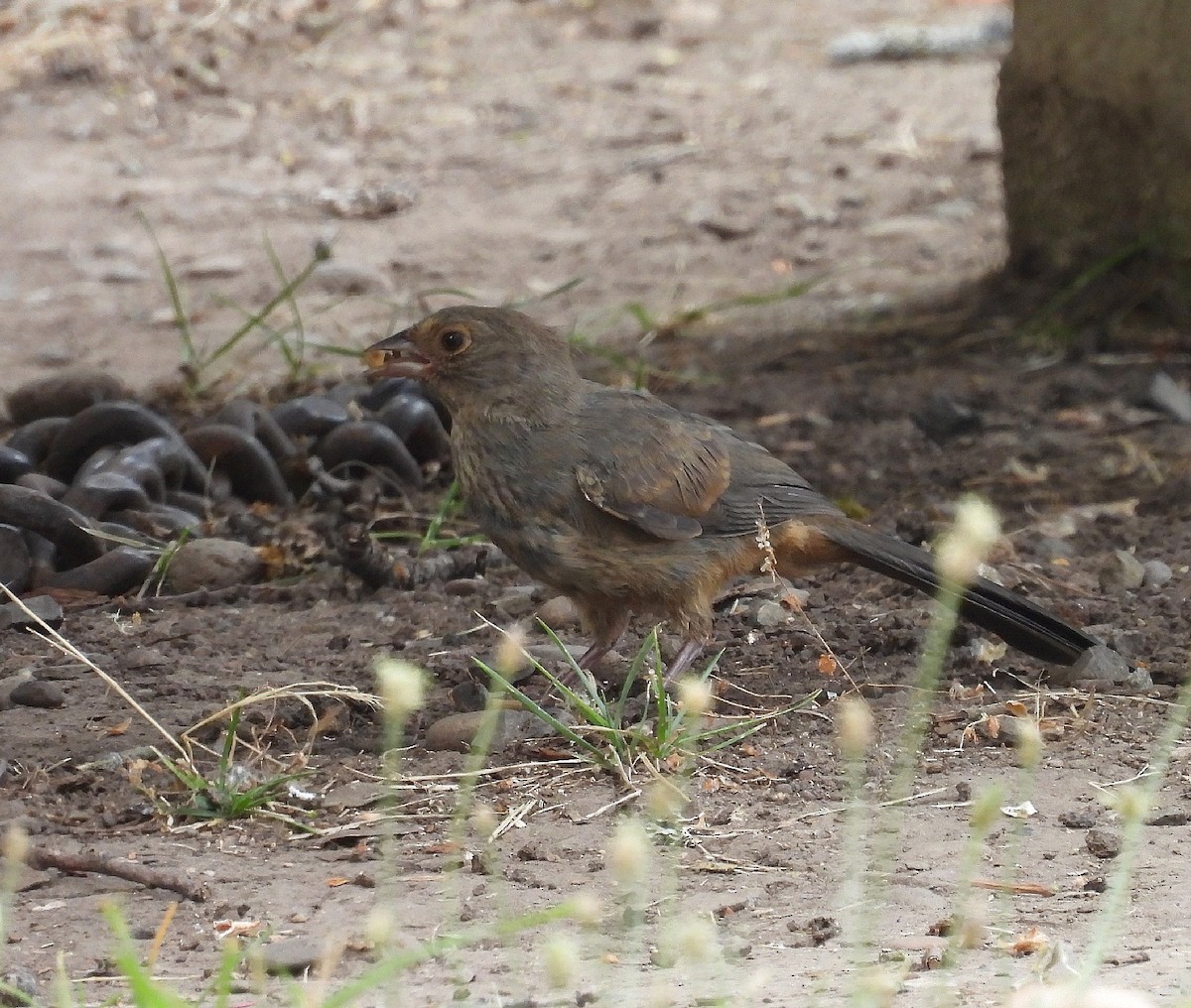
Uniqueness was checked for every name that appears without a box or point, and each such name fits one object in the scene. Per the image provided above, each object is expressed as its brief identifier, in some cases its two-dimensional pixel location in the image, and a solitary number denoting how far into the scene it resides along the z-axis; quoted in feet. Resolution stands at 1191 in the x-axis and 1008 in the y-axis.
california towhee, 26.73
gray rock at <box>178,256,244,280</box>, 54.19
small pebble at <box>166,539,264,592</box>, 32.04
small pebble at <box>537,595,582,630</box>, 30.30
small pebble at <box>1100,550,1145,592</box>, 30.94
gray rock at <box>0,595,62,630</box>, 29.66
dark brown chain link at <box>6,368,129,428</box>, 39.22
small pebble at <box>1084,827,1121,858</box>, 21.31
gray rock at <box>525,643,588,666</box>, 27.81
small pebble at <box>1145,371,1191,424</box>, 40.60
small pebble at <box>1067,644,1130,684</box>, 26.91
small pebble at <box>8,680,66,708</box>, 26.48
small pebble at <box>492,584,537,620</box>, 30.89
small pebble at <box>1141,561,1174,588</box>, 31.07
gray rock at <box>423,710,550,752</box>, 25.14
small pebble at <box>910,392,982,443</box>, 40.14
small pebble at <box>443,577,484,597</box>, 31.99
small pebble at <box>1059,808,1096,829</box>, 22.29
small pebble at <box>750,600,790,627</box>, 30.12
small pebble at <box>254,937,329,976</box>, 18.21
